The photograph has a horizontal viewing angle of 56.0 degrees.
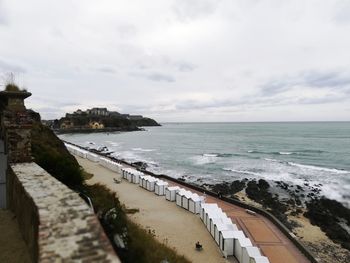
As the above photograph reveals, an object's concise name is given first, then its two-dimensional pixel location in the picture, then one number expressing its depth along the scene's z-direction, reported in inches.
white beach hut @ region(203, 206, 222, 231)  577.5
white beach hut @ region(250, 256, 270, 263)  422.9
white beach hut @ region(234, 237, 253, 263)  460.4
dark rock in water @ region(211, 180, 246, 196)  1130.7
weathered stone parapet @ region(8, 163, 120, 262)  135.8
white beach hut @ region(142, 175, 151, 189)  868.4
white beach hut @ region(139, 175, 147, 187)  888.6
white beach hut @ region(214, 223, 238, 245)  510.0
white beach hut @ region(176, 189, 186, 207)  709.3
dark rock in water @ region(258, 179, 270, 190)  1208.7
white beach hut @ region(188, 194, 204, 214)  658.8
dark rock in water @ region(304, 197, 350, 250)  714.2
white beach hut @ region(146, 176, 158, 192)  842.3
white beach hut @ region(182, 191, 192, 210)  689.0
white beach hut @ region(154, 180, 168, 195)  810.8
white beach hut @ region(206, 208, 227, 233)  560.4
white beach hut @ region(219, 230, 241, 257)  479.8
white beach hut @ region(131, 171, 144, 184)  930.7
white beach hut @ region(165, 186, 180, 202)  756.6
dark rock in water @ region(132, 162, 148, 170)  1696.6
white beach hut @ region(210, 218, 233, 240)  530.1
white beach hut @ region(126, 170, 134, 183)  965.4
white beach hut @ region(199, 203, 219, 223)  617.0
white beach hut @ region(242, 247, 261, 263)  437.7
